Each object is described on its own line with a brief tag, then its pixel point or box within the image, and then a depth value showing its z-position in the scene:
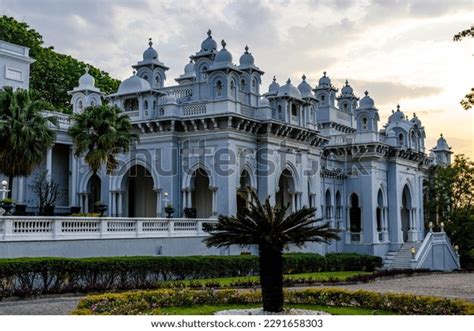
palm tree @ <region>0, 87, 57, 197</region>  27.02
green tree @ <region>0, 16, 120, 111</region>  46.44
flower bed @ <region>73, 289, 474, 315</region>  14.11
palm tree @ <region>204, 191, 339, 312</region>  13.76
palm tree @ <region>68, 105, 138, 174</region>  29.42
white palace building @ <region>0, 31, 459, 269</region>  32.06
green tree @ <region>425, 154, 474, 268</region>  48.41
